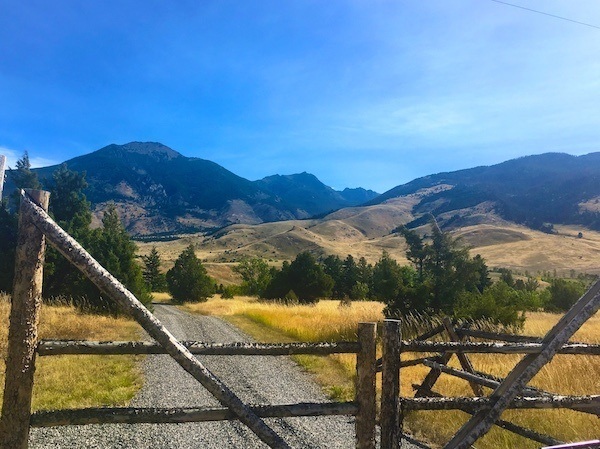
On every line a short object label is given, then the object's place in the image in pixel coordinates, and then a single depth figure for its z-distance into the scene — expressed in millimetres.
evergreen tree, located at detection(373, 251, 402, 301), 19530
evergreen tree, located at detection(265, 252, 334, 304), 36844
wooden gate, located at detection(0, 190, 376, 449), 3119
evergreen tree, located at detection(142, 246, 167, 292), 70231
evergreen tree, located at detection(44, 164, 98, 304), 21703
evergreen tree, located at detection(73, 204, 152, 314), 21516
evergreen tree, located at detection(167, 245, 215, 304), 44500
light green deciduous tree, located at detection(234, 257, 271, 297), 50369
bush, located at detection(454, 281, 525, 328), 15266
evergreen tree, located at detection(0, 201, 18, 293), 22375
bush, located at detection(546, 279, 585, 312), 32188
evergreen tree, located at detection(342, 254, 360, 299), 44844
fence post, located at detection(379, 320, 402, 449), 3537
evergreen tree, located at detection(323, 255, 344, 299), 44156
